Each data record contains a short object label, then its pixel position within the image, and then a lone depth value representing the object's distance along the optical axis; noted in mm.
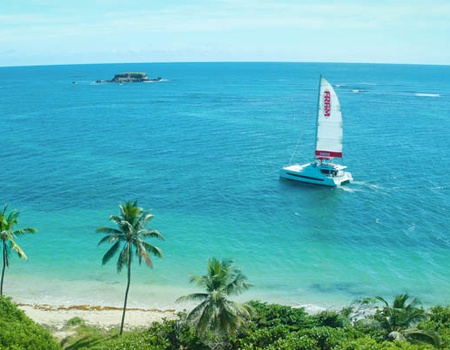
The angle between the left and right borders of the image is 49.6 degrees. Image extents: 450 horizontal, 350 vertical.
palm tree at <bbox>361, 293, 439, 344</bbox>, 34188
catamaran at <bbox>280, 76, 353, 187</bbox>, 89250
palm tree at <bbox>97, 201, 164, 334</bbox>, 37969
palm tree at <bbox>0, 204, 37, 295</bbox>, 41969
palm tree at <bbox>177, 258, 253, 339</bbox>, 33781
